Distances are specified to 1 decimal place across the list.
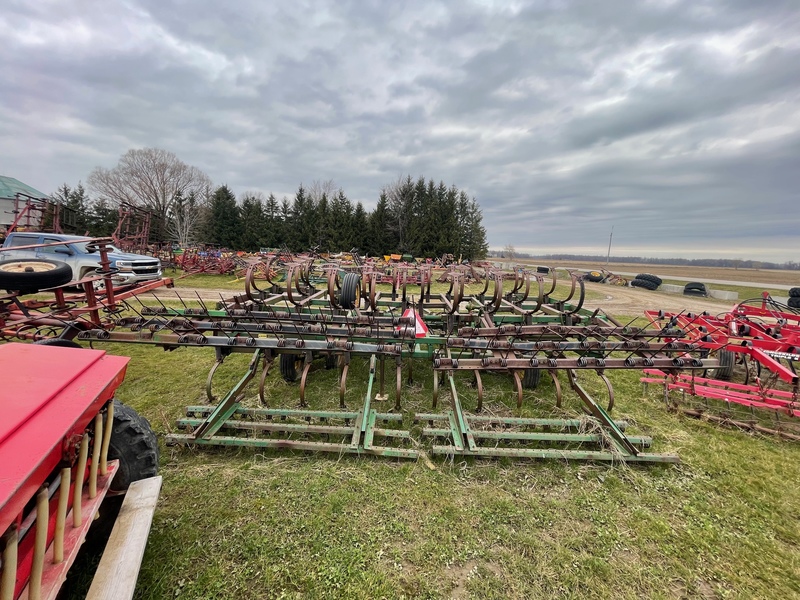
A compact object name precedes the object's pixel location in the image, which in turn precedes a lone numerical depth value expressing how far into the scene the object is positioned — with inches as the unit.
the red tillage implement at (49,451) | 45.7
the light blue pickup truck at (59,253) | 376.5
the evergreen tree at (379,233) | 1352.1
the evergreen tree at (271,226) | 1364.4
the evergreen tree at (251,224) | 1350.9
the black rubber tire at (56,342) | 135.6
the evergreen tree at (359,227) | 1344.7
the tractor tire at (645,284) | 922.1
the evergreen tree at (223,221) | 1350.9
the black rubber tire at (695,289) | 802.8
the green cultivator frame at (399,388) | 126.9
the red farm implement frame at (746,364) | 155.6
